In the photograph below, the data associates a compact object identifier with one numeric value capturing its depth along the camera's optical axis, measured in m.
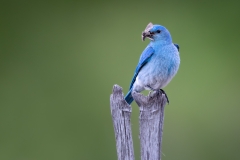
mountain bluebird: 8.81
